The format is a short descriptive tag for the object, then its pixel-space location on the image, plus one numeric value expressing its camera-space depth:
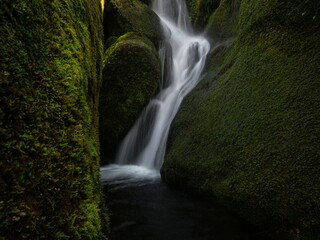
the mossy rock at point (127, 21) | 10.15
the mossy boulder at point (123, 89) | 7.75
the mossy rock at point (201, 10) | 11.68
